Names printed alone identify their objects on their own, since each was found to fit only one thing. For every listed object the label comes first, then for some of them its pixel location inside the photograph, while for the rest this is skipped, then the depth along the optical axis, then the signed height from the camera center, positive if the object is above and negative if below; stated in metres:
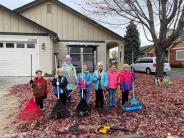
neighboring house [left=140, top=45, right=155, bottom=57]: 25.59 +2.45
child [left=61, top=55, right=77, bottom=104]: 3.97 -0.27
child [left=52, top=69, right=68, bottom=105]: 3.82 -0.51
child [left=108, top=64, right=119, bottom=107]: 3.90 -0.41
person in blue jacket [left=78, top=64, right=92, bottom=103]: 3.84 -0.43
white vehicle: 12.69 -0.06
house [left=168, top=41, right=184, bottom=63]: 20.15 +1.73
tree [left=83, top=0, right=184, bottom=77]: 6.61 +2.47
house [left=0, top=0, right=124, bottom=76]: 10.49 +2.46
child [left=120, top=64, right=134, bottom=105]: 4.03 -0.43
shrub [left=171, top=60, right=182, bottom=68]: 18.67 +0.06
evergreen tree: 21.71 +3.49
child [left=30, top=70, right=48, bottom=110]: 4.04 -0.64
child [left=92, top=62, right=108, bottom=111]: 3.81 -0.46
